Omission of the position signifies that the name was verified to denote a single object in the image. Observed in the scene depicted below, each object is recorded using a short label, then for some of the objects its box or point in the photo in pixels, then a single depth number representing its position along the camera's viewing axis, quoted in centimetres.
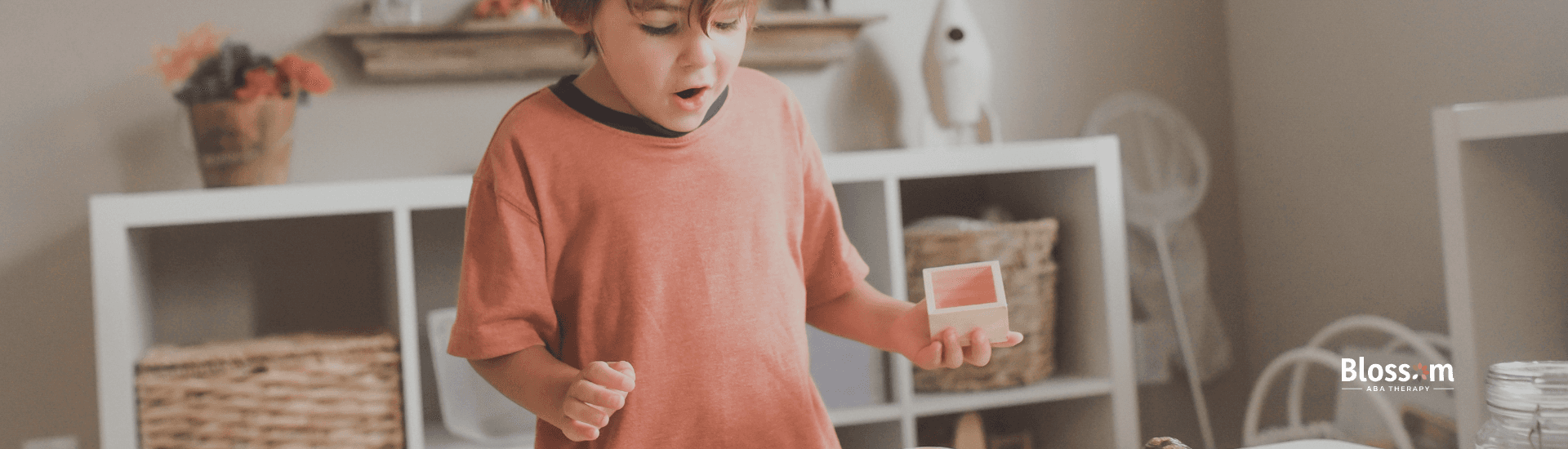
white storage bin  172
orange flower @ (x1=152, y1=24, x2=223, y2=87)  169
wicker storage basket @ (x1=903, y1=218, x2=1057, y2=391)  179
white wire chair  162
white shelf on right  128
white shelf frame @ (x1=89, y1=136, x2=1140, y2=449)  155
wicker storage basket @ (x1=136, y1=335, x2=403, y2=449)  157
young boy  70
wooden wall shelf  190
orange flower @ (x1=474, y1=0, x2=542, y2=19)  193
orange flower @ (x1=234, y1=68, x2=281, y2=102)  167
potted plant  167
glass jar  77
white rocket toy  199
